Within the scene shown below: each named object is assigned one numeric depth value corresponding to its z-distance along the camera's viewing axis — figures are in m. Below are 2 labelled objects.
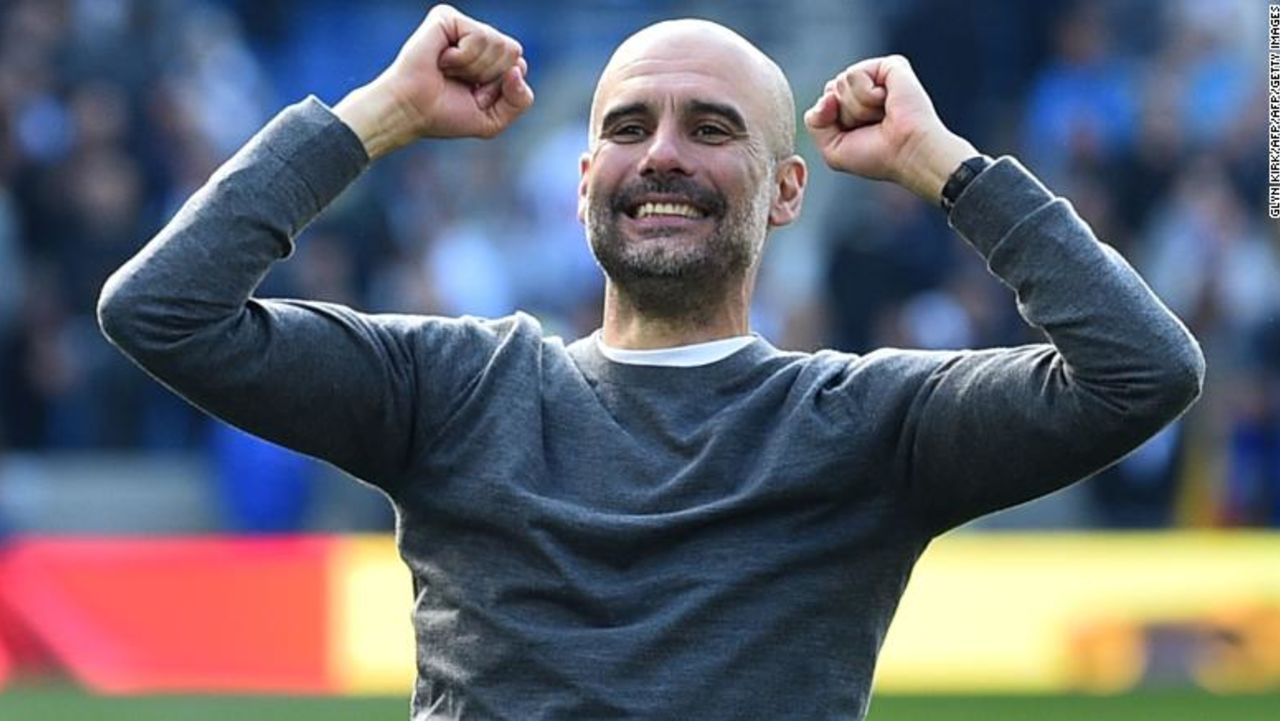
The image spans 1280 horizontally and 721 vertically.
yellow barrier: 22.47
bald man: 7.66
